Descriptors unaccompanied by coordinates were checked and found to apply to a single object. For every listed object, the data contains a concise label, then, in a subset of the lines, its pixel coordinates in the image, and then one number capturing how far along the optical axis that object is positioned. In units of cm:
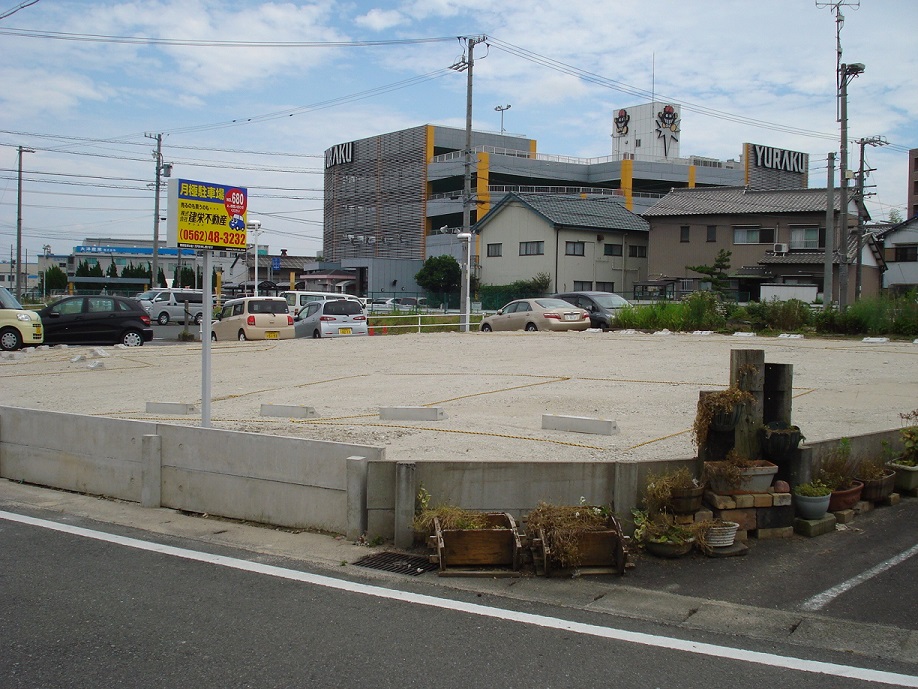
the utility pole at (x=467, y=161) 3142
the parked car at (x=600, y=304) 2959
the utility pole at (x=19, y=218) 4858
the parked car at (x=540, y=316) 2747
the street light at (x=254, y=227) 3282
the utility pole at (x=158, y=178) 4912
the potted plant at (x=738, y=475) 692
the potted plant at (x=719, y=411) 709
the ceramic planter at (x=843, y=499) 747
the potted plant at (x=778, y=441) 721
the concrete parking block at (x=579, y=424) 951
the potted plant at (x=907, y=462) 834
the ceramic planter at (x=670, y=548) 656
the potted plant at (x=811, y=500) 712
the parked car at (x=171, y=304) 4144
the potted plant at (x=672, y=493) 673
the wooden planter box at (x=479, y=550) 626
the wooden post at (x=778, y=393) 753
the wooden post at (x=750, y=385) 729
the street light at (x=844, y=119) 3369
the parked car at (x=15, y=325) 2181
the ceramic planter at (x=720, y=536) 666
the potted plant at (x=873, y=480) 793
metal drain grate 632
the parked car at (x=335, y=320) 2675
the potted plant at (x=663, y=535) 657
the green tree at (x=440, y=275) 6178
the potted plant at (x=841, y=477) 751
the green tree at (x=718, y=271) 4066
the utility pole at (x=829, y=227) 3428
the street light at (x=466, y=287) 3017
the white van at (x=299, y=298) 3150
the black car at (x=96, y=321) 2395
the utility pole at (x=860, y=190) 4263
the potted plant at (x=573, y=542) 618
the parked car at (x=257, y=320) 2614
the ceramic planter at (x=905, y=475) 833
